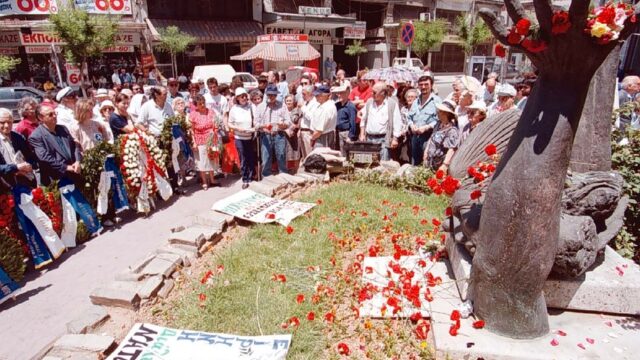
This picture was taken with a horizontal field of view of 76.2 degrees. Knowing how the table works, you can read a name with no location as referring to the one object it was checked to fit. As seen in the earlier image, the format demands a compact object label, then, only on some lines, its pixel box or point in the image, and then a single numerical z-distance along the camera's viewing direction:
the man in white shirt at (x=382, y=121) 7.12
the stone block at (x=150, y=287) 3.77
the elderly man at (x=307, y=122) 7.83
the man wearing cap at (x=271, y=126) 7.50
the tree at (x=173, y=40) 20.44
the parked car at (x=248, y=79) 18.92
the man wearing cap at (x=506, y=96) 6.74
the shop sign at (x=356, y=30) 31.14
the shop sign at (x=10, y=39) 18.84
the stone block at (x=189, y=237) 4.71
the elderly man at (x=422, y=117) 6.89
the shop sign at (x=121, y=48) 20.26
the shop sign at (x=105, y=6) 18.92
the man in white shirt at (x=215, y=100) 8.58
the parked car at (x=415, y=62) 26.42
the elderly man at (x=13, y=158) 4.88
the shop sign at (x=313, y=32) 27.21
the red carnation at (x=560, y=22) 2.22
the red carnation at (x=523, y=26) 2.33
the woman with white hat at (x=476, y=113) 6.07
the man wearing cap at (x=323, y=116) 7.49
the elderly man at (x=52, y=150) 5.36
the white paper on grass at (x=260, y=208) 5.36
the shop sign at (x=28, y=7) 18.02
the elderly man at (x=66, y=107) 6.71
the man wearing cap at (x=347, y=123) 8.07
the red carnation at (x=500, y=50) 2.93
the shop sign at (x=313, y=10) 26.92
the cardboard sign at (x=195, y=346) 3.04
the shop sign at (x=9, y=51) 19.34
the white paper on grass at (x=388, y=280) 3.34
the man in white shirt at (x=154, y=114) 7.27
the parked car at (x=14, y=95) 14.30
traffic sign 10.49
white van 16.30
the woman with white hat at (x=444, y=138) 5.96
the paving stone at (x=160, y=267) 4.08
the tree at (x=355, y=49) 31.08
